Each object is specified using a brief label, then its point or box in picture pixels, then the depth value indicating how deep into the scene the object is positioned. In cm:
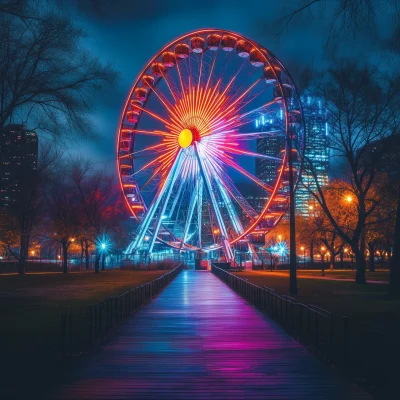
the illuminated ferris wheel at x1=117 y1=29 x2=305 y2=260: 4212
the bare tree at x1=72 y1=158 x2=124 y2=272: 6469
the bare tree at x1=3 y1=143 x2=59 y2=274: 5098
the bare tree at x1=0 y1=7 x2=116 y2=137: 1783
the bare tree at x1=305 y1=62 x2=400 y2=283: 3031
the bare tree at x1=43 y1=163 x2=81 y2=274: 6100
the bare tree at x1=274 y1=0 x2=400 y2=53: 1049
